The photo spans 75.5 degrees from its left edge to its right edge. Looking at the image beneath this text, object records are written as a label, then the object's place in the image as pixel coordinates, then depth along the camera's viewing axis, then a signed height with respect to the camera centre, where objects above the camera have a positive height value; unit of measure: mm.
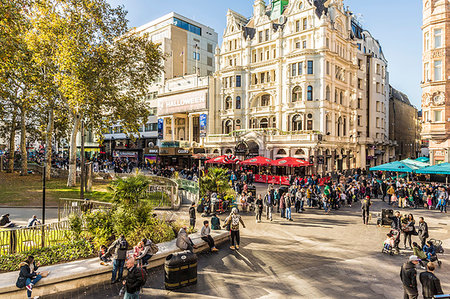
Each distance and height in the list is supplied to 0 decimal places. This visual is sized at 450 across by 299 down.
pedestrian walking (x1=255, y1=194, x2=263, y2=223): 17008 -3344
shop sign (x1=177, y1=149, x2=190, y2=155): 49225 -218
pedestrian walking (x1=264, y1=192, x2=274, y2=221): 17594 -3311
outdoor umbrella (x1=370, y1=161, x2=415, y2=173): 27245 -1511
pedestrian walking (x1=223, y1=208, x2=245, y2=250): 12227 -3299
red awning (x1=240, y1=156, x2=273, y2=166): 32906 -1178
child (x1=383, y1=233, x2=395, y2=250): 11604 -3629
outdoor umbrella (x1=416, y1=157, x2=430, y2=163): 37188 -985
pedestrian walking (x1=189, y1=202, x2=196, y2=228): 14492 -3217
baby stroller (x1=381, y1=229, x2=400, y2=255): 11643 -3694
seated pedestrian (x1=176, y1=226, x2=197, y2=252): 10039 -3196
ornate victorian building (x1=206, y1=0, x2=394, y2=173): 39719 +9723
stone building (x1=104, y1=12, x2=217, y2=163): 56219 +18139
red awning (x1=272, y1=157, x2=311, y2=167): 31319 -1200
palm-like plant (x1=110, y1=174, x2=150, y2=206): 12484 -1751
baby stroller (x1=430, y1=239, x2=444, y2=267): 10346 -3679
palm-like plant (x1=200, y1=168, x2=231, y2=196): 20594 -2283
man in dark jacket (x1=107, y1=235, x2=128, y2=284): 9000 -3337
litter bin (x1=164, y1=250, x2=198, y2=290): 8492 -3546
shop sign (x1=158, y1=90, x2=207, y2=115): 50500 +8856
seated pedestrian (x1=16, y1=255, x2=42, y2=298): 7758 -3432
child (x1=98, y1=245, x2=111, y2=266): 9438 -3460
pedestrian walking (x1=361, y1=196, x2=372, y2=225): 16703 -3393
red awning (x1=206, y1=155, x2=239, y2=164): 32562 -951
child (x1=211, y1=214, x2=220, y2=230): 13952 -3489
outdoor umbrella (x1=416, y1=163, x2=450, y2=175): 23766 -1465
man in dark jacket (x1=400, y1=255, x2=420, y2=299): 7227 -3207
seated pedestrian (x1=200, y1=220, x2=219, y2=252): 11684 -3463
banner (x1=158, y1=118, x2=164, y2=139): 55916 +4380
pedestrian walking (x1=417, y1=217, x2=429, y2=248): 11516 -3194
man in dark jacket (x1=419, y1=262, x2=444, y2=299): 6723 -3094
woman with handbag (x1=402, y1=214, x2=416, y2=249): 12290 -3216
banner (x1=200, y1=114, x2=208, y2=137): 49156 +4473
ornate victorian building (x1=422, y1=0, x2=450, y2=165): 31422 +8167
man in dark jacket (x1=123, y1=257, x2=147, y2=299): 6914 -3154
